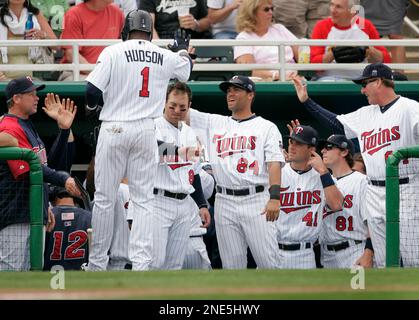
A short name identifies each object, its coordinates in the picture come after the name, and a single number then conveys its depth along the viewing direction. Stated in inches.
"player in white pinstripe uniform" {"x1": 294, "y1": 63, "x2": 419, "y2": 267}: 402.6
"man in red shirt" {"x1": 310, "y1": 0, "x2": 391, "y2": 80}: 513.3
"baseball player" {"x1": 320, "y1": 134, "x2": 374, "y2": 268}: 432.8
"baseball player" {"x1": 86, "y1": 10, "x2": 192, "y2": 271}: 383.6
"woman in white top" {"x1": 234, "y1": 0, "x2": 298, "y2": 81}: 504.7
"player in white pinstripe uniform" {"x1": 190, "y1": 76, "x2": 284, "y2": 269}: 411.8
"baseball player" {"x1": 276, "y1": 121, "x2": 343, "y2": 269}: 425.1
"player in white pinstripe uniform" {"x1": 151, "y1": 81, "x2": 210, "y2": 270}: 404.5
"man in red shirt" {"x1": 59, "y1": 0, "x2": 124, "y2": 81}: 503.8
